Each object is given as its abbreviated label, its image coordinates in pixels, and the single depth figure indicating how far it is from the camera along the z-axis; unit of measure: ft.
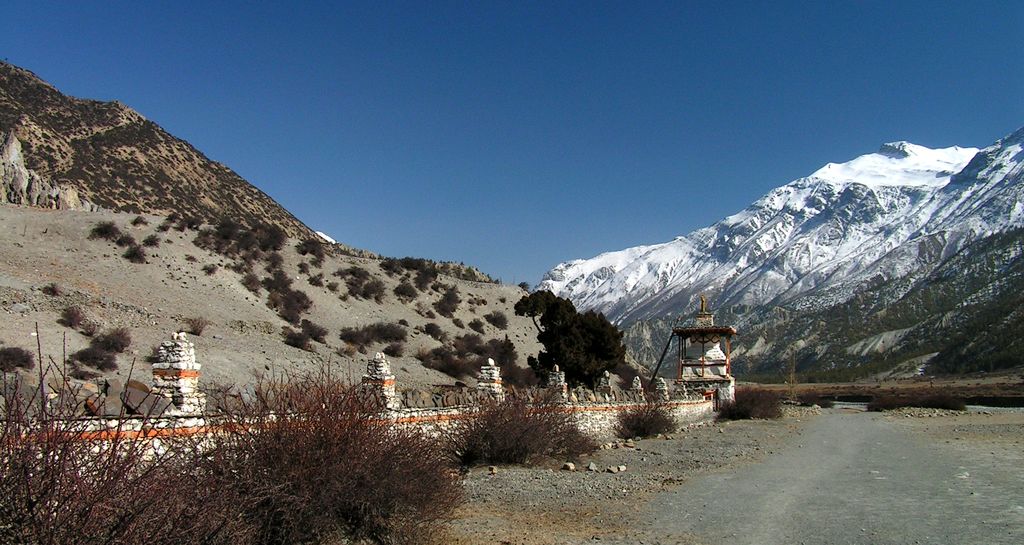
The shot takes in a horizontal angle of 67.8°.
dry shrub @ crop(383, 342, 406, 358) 125.08
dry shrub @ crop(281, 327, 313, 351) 110.73
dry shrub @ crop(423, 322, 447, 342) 146.00
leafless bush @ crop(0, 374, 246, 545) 13.84
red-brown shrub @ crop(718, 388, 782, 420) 126.11
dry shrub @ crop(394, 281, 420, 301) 163.12
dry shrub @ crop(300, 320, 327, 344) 118.21
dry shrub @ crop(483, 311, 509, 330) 171.22
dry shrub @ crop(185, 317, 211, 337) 96.78
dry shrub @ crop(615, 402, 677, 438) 80.18
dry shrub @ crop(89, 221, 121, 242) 125.59
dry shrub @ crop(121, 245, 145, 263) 121.08
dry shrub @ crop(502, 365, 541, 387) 129.59
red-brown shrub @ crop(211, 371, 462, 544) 23.21
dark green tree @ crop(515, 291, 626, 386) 115.03
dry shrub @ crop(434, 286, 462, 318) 164.86
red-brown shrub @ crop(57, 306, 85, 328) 84.74
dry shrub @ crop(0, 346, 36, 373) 67.29
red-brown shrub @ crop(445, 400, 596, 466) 49.70
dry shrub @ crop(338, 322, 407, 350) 125.39
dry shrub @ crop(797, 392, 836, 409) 190.39
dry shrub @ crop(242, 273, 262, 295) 130.21
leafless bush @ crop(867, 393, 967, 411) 158.61
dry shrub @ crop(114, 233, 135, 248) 124.77
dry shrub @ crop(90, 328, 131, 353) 80.43
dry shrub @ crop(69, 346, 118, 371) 75.66
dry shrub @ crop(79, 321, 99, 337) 83.41
